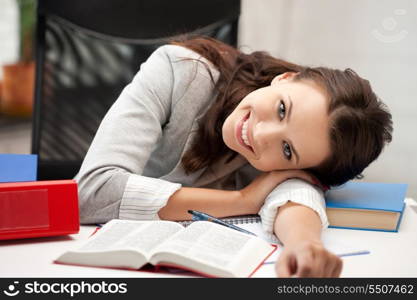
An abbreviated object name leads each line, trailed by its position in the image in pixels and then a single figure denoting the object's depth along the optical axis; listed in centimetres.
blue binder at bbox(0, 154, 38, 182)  143
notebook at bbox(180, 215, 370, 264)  137
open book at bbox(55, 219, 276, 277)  123
